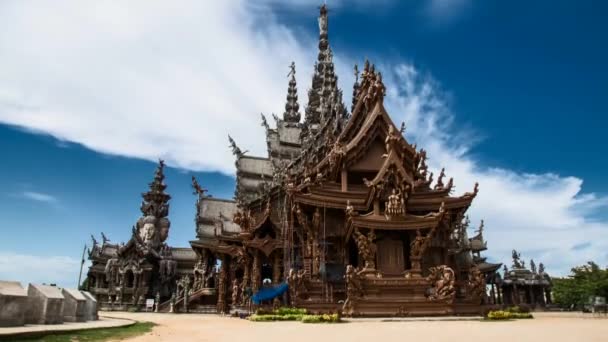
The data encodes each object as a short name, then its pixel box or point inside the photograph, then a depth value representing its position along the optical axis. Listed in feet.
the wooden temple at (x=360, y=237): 55.47
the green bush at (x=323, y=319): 43.50
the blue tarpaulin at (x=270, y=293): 64.80
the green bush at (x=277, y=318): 49.88
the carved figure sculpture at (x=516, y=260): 126.11
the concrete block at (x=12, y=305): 27.89
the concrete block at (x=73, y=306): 38.17
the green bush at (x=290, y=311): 51.70
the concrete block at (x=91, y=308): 43.12
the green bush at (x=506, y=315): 46.97
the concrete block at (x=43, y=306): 30.61
